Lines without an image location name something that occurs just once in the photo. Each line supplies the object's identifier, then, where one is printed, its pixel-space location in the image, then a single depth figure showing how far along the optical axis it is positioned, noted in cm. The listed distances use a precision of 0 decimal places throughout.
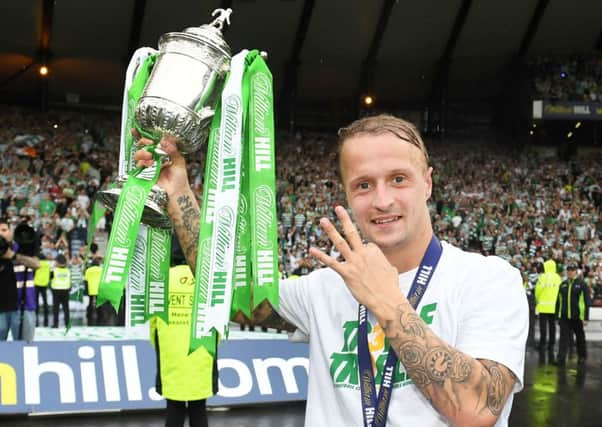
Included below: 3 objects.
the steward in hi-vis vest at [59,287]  1194
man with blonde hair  150
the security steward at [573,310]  1058
